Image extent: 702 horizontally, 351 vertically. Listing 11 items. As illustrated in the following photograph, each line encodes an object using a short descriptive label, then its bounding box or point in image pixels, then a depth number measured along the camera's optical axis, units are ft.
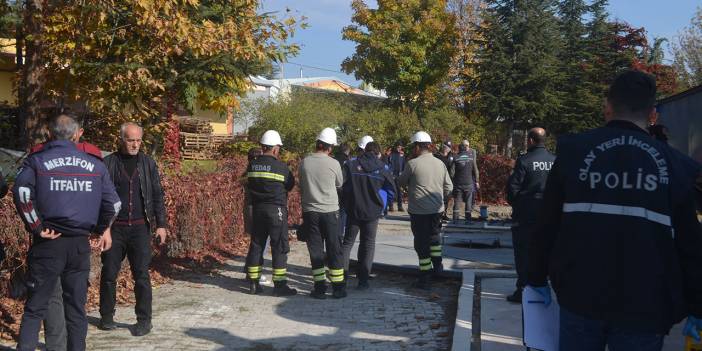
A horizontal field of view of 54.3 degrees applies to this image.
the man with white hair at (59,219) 16.31
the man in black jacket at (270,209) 27.50
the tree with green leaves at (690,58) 125.08
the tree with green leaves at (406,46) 140.26
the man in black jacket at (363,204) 28.45
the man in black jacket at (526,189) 23.02
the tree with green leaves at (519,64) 100.22
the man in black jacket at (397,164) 62.95
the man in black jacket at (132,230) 21.27
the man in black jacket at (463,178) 52.90
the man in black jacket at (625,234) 9.46
